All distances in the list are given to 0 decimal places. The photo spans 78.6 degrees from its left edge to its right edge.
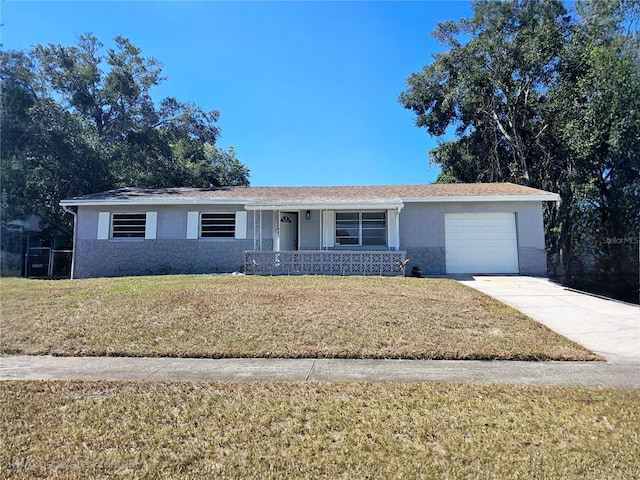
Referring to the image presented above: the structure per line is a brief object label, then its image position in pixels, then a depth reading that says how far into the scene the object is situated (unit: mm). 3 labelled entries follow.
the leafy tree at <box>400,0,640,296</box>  16125
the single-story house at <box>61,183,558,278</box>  14836
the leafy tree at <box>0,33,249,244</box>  20109
